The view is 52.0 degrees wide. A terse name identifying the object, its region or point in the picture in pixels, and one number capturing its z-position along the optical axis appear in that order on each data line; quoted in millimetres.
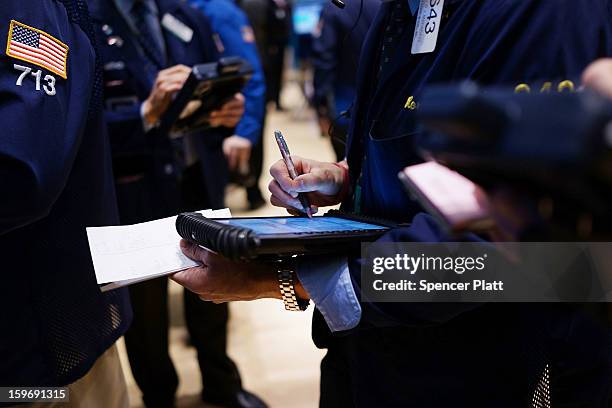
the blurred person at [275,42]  6227
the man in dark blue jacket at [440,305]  801
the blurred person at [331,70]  2813
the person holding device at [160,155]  1996
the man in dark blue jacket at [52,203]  950
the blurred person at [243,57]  2689
